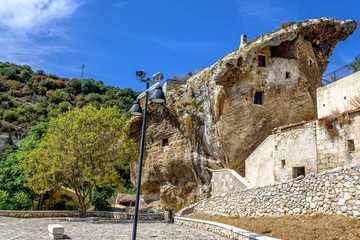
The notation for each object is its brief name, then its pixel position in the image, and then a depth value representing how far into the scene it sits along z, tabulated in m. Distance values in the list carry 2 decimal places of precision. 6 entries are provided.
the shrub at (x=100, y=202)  28.61
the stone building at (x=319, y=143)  13.12
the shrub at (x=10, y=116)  57.70
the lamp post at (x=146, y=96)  9.04
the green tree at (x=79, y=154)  21.38
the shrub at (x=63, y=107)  63.97
